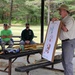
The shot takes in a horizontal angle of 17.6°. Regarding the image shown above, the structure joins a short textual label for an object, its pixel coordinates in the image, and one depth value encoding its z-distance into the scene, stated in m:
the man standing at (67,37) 4.18
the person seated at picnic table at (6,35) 8.00
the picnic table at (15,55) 4.31
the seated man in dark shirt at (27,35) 8.10
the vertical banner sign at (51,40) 4.28
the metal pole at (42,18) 9.16
